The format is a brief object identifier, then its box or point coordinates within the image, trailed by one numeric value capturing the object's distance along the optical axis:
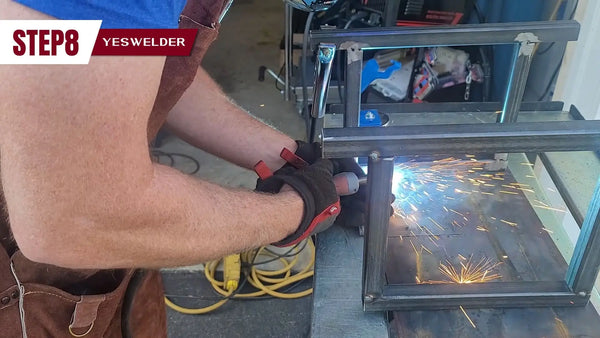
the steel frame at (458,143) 0.77
